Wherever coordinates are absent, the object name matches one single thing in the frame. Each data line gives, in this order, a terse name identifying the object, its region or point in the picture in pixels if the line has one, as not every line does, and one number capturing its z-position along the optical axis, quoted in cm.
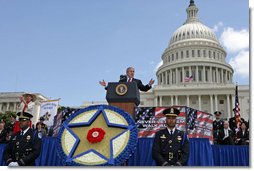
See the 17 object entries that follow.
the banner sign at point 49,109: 1952
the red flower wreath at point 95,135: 513
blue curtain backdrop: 725
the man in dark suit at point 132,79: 801
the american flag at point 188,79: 7349
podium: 721
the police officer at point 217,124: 1124
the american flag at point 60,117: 1094
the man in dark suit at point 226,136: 934
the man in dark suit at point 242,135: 913
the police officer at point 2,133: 911
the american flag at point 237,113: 1304
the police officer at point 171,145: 509
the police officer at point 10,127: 951
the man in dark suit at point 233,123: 1306
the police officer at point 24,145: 550
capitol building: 6850
